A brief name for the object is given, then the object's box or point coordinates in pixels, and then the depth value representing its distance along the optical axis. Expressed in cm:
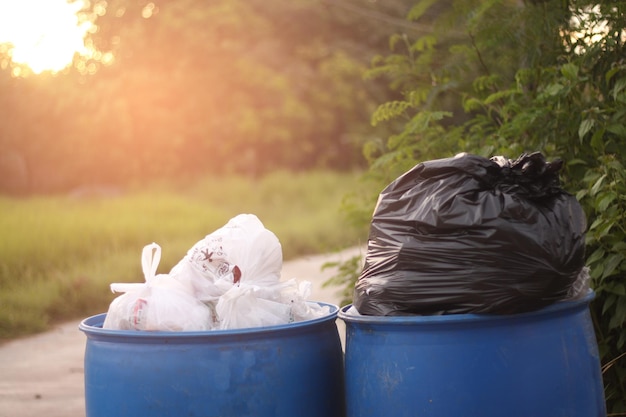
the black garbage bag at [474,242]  225
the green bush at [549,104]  320
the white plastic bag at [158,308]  248
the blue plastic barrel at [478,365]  220
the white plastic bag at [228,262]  266
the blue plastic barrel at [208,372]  239
